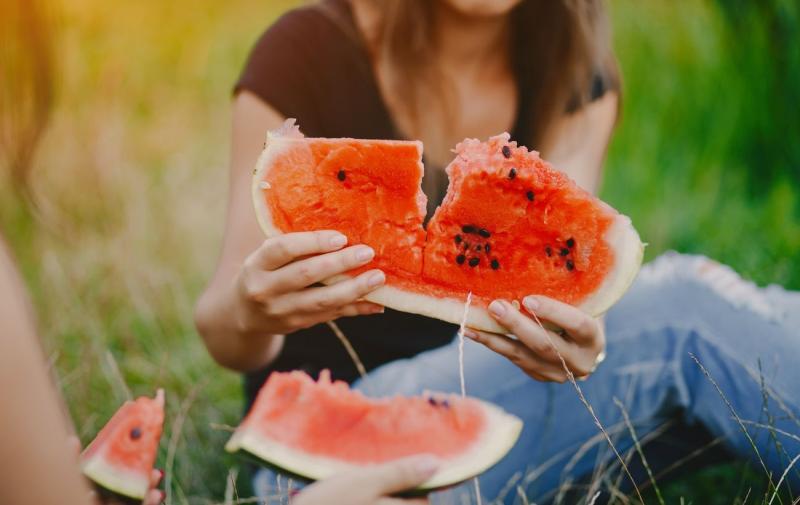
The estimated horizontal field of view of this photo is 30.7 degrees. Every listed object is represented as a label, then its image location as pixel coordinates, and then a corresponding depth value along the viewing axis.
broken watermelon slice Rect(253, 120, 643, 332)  0.94
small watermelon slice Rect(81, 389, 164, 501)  0.86
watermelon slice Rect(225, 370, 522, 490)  0.89
